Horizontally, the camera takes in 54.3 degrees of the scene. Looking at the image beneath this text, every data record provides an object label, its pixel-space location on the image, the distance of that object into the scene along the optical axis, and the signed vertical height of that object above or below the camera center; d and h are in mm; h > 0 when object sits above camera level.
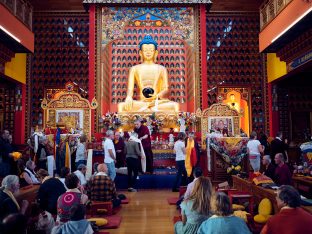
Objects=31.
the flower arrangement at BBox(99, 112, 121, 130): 8455 +210
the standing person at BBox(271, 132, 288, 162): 6045 -391
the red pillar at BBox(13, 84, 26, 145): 9337 +132
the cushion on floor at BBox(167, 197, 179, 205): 4693 -1152
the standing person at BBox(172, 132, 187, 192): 5618 -553
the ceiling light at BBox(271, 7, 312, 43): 6369 +2397
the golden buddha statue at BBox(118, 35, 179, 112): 9444 +1662
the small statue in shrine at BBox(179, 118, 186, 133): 8075 +81
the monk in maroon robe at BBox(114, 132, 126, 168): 6347 -467
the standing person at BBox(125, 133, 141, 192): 5744 -506
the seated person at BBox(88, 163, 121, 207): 4044 -765
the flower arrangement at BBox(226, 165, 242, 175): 5830 -816
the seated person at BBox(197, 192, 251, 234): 1992 -621
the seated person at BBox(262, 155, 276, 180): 4369 -585
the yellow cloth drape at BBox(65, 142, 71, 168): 6084 -543
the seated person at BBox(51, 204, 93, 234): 2333 -733
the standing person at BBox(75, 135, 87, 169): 6035 -421
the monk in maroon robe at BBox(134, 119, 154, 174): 6366 -268
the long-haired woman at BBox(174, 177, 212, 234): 2610 -678
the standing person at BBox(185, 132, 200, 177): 5839 -539
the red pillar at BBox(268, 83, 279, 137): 9583 +265
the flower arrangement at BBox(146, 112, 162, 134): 8167 +142
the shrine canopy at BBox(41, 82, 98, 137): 7934 +473
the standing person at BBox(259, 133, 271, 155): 7279 -397
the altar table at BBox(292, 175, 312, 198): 4402 -861
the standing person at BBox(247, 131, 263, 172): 6182 -499
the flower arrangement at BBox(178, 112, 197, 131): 8326 +247
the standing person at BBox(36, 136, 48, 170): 5750 -492
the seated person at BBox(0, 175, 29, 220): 2570 -590
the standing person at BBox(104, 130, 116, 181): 5395 -496
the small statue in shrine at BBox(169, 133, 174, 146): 7627 -252
